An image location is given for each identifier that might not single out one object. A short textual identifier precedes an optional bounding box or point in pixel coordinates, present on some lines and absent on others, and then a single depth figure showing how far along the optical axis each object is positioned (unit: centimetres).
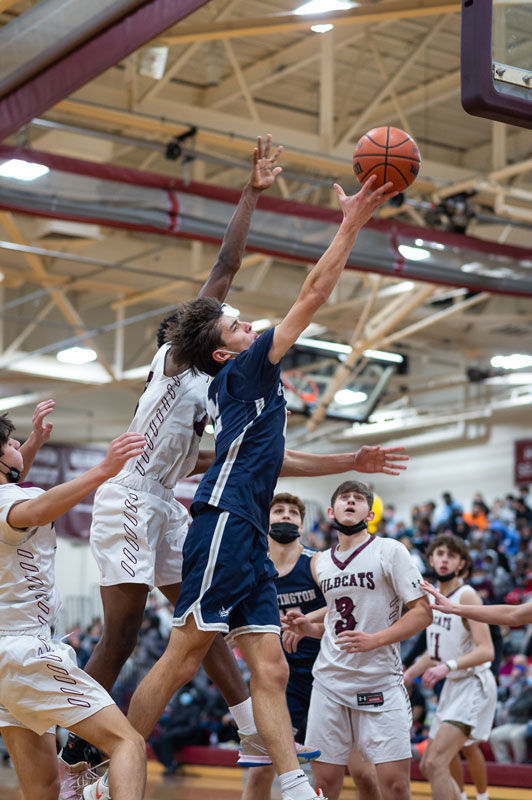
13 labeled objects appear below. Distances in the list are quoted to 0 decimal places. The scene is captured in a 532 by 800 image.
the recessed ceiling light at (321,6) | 1602
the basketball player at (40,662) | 769
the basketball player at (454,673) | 1356
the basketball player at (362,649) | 1028
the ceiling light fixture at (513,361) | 3538
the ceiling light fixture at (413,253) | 2153
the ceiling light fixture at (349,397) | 3204
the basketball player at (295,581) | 1230
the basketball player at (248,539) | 808
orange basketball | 915
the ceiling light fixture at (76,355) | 3257
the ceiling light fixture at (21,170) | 1793
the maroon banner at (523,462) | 4366
